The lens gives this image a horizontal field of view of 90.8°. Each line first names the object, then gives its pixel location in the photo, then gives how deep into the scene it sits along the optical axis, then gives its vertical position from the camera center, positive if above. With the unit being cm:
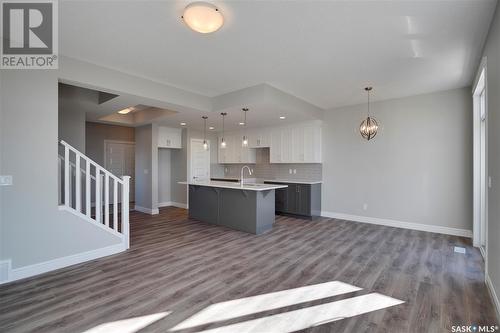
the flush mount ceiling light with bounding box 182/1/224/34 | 220 +135
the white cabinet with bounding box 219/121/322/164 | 627 +59
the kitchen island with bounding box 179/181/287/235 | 471 -84
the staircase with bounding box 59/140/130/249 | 328 -51
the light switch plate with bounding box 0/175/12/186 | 273 -17
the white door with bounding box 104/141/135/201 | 757 +18
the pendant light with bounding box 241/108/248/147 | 507 +112
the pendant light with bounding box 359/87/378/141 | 456 +69
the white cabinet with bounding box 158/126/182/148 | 708 +81
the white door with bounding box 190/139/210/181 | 757 +11
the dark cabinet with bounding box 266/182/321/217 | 589 -88
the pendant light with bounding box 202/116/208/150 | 583 +110
